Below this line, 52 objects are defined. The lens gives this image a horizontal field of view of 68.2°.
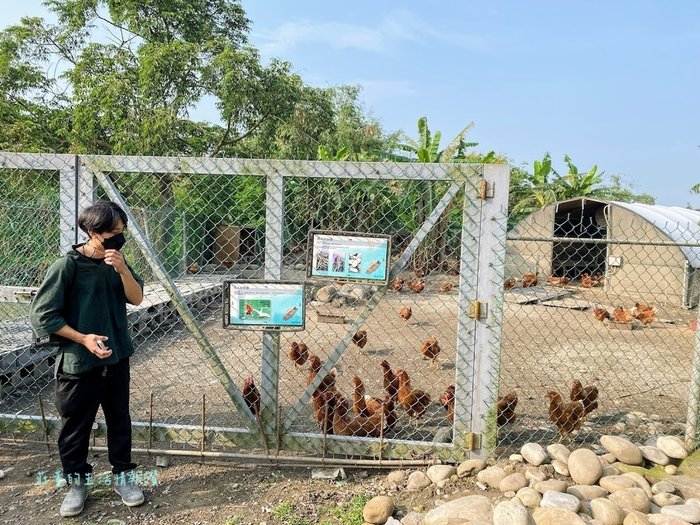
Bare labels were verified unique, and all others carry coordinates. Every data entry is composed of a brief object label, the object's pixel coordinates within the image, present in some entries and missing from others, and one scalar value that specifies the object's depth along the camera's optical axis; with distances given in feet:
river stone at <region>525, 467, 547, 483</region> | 8.73
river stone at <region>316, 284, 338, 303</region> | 34.78
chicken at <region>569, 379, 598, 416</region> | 12.13
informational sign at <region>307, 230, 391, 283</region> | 9.01
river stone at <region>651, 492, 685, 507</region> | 8.27
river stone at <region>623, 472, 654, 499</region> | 8.59
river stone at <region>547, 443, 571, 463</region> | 9.37
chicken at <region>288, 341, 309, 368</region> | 17.24
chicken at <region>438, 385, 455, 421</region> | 10.87
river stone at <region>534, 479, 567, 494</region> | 8.30
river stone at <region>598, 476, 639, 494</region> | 8.50
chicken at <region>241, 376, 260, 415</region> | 10.34
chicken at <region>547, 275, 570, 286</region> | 41.55
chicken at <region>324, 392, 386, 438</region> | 10.32
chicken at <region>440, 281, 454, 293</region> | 36.69
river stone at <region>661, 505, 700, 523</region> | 7.55
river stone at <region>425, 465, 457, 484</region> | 9.20
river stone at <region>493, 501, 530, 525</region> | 7.21
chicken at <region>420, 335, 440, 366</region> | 18.98
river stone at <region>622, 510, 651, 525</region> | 7.25
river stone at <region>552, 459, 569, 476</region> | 9.13
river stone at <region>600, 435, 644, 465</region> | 9.59
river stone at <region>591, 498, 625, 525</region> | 7.48
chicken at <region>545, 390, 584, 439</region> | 10.84
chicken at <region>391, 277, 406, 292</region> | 24.74
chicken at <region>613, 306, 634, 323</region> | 28.63
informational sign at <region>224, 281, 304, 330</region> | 9.14
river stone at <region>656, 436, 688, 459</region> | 9.59
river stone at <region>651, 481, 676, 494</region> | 8.66
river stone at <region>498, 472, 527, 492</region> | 8.67
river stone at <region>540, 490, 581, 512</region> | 7.66
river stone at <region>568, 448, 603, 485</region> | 8.77
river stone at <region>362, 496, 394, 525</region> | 8.19
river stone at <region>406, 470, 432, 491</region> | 9.16
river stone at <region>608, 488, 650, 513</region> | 7.91
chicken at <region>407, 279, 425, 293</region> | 33.32
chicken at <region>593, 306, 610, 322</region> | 28.91
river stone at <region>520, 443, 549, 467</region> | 9.36
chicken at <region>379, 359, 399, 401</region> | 13.15
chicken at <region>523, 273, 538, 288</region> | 41.91
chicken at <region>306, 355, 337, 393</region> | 11.68
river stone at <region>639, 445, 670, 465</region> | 9.55
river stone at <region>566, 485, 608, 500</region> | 8.26
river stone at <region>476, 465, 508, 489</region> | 8.93
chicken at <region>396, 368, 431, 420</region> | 12.51
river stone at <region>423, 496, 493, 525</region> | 7.68
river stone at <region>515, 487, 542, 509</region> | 8.03
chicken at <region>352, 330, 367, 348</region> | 20.48
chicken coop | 40.16
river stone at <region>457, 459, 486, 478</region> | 9.28
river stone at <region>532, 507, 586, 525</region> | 7.12
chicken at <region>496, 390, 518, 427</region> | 11.55
